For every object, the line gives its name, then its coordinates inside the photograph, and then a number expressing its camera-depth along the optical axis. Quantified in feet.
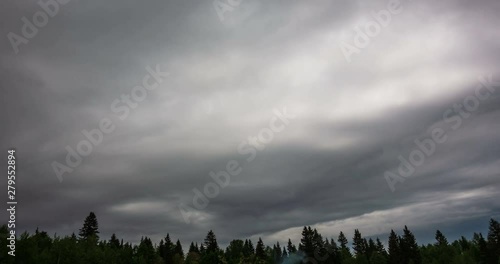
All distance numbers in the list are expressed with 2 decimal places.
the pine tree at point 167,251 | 478.10
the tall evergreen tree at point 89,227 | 438.40
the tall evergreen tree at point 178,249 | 526.16
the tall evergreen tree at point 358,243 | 549.66
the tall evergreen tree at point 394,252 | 374.43
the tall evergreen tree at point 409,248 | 372.52
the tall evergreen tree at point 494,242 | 342.70
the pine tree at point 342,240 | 628.36
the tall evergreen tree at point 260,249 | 487.00
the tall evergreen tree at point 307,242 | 455.22
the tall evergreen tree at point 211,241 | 567.59
